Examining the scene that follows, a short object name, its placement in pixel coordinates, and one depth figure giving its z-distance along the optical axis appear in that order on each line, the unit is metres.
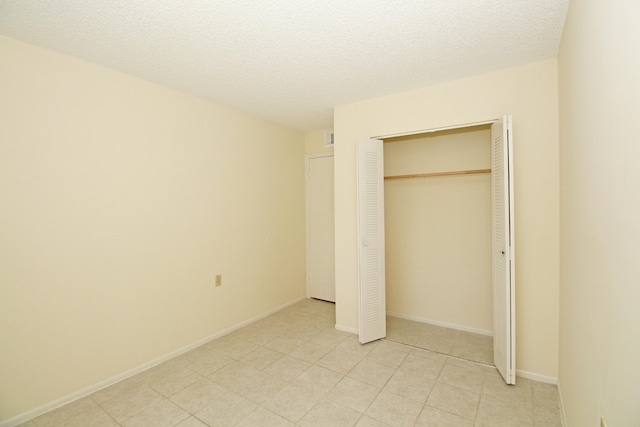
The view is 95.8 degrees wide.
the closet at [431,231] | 2.97
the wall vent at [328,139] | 4.22
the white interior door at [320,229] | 4.31
